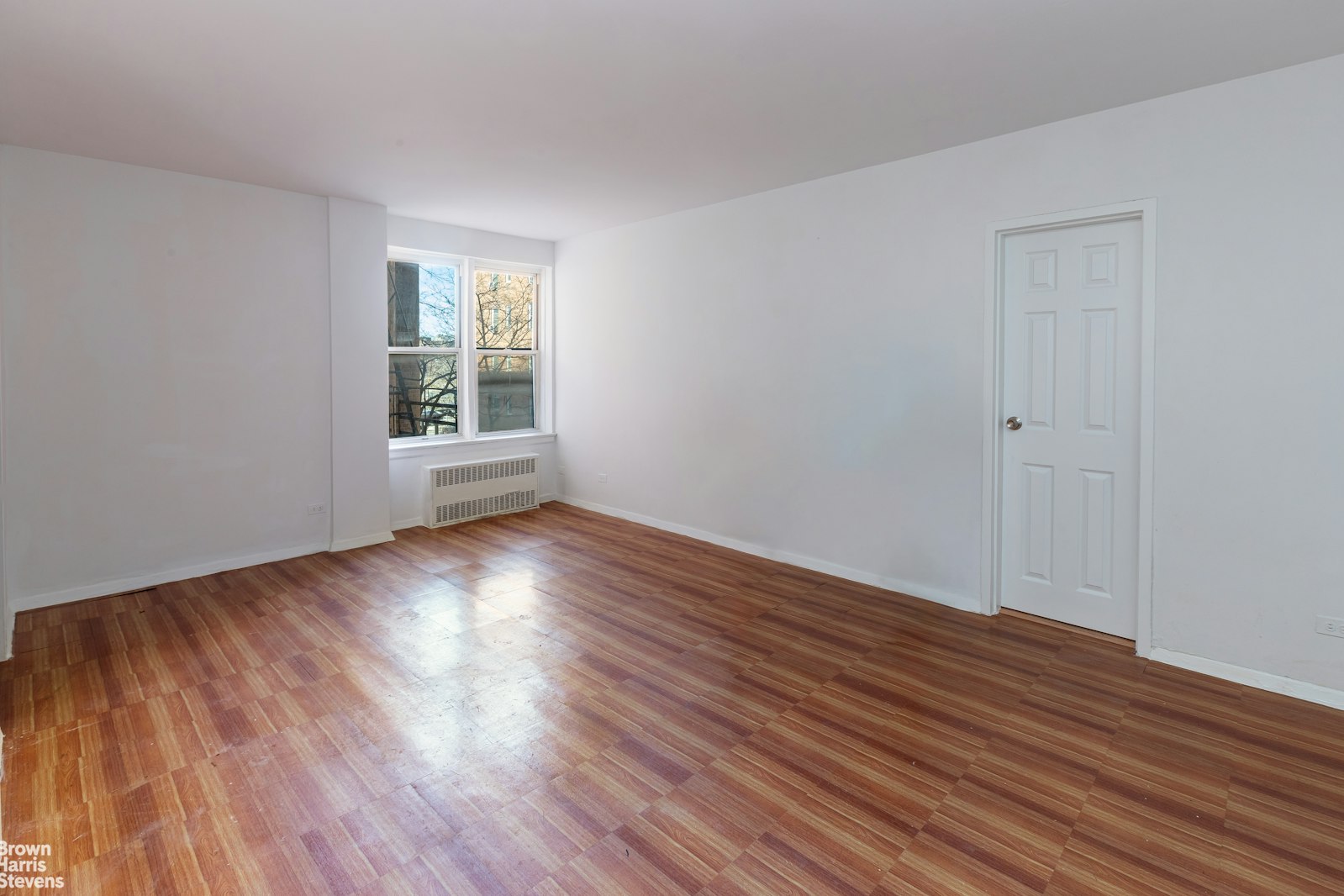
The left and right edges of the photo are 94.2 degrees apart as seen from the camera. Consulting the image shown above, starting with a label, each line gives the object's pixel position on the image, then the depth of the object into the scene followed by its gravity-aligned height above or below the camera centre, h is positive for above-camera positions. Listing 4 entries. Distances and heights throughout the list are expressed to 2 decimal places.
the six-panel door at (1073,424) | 3.21 +0.02
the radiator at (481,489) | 5.61 -0.56
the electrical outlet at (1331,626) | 2.65 -0.85
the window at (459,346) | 5.62 +0.80
